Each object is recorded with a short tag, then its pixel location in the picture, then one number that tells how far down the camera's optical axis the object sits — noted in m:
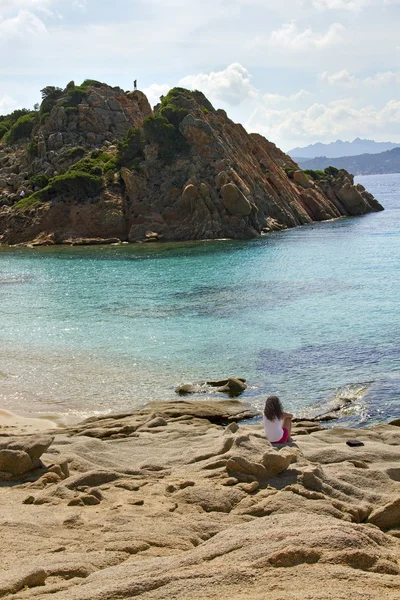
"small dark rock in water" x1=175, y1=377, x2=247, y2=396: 19.22
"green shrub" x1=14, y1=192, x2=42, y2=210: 70.81
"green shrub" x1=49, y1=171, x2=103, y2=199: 69.31
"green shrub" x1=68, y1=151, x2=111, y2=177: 71.69
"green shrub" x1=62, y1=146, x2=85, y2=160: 77.25
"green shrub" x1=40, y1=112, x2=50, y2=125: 83.56
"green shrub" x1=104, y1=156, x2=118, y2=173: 72.12
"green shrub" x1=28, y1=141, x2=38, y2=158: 81.06
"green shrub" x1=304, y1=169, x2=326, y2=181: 95.99
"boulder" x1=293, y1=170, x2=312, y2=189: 88.00
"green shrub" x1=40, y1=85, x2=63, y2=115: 85.50
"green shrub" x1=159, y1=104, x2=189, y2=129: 72.81
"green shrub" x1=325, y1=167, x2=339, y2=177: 99.54
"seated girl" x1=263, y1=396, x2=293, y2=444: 11.87
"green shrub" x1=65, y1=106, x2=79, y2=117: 82.00
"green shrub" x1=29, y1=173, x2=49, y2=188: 74.56
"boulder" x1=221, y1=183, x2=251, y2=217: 65.00
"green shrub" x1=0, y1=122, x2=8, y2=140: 95.61
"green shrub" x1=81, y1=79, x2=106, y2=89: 86.31
